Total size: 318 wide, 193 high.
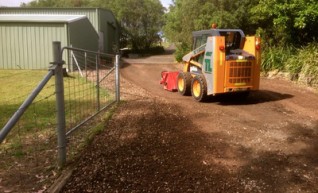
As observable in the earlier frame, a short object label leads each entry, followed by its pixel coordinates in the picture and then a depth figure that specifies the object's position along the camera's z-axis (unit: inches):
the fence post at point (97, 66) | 289.7
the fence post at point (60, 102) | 178.7
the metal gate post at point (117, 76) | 361.7
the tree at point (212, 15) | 805.9
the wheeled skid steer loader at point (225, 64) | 363.3
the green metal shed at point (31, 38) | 711.1
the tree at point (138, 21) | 1428.4
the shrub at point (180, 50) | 973.4
